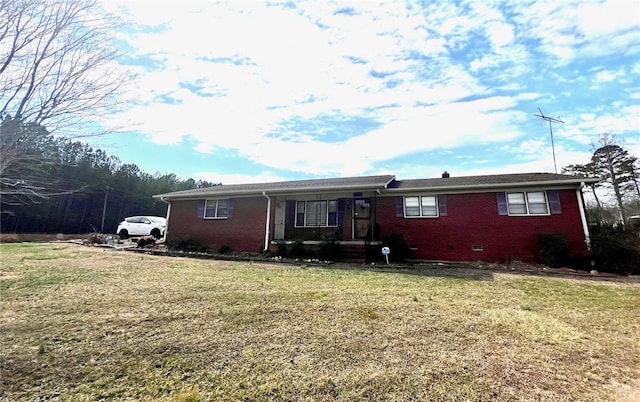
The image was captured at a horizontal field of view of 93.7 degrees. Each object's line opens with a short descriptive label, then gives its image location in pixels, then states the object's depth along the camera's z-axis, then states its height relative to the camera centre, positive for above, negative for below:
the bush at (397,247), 11.90 +0.23
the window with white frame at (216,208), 15.41 +2.15
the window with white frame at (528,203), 11.43 +1.96
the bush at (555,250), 10.37 +0.17
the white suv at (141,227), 19.44 +1.43
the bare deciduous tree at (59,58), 5.12 +3.47
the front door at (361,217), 13.87 +1.63
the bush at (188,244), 14.70 +0.29
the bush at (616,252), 9.52 +0.11
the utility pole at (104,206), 27.14 +3.81
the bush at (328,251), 12.30 +0.03
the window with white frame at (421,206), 12.82 +2.02
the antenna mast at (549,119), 16.61 +7.51
